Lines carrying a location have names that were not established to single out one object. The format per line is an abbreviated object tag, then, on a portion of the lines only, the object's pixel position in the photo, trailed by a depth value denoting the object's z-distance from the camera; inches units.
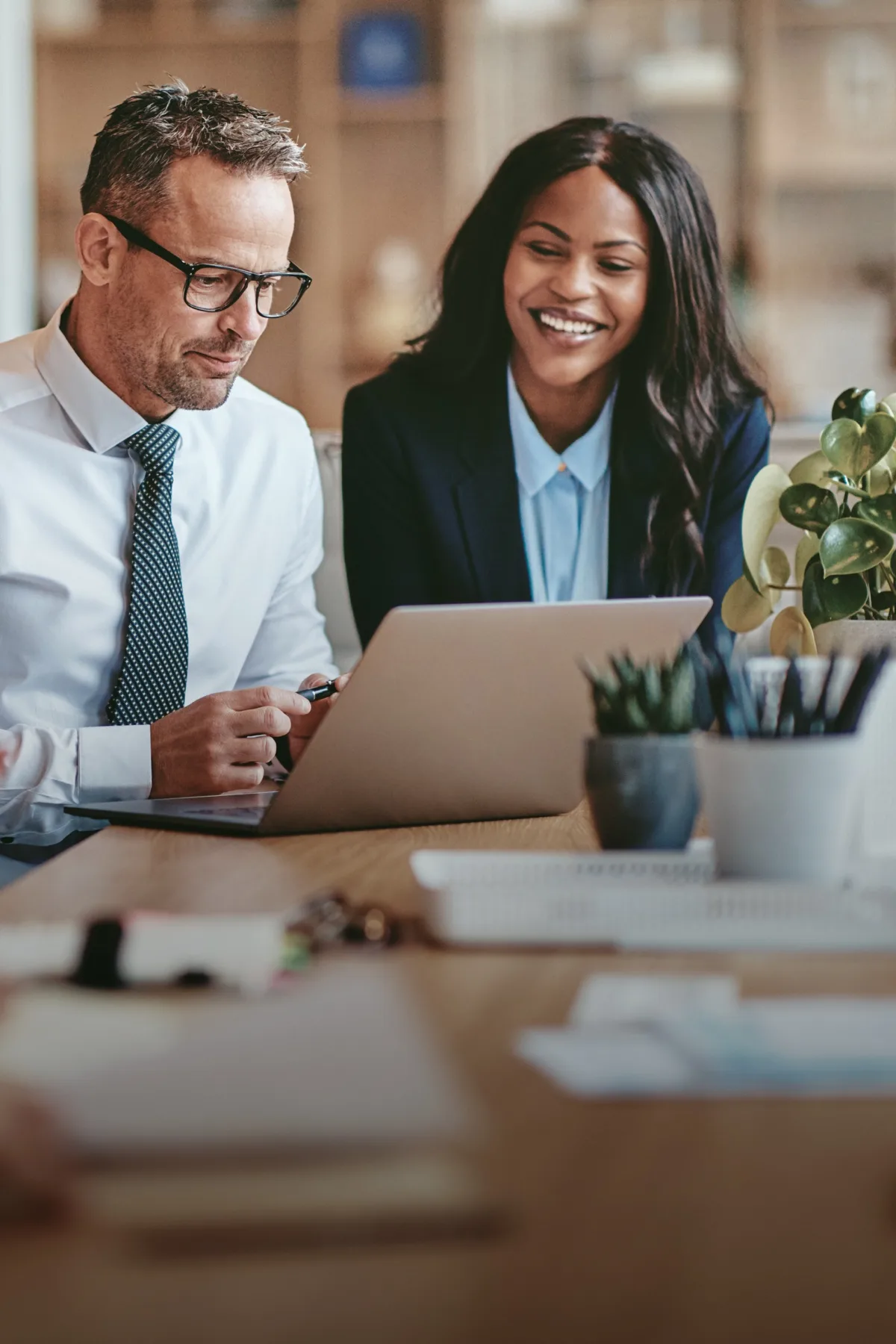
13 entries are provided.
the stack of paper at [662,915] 89.0
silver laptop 103.0
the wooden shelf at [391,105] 335.6
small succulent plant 95.6
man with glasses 134.2
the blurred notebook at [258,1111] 61.2
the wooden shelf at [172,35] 336.8
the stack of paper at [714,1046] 75.9
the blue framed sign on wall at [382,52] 332.1
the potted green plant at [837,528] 107.4
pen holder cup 92.0
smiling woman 149.5
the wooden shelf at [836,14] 328.2
